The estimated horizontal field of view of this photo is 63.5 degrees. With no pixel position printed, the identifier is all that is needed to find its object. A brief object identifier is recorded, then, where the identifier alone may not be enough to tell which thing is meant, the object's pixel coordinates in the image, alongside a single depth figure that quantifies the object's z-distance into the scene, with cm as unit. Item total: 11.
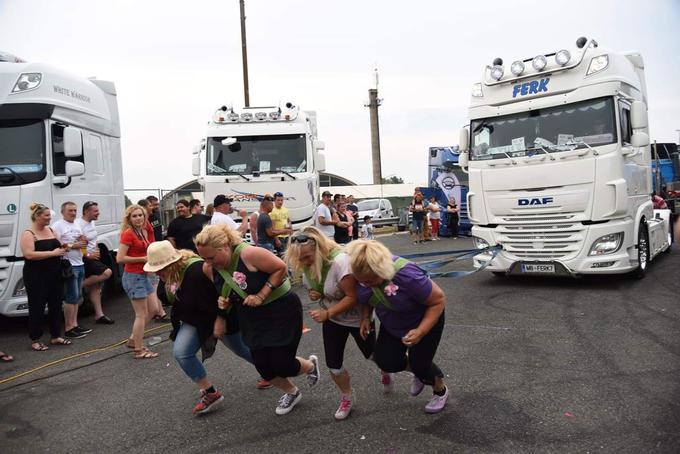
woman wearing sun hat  417
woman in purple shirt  363
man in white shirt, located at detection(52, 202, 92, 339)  707
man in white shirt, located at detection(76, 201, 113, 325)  744
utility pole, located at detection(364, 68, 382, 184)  4316
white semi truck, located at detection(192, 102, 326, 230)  1121
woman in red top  602
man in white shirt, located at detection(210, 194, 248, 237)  844
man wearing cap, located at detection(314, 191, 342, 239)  1083
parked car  2564
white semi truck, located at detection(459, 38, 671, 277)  808
